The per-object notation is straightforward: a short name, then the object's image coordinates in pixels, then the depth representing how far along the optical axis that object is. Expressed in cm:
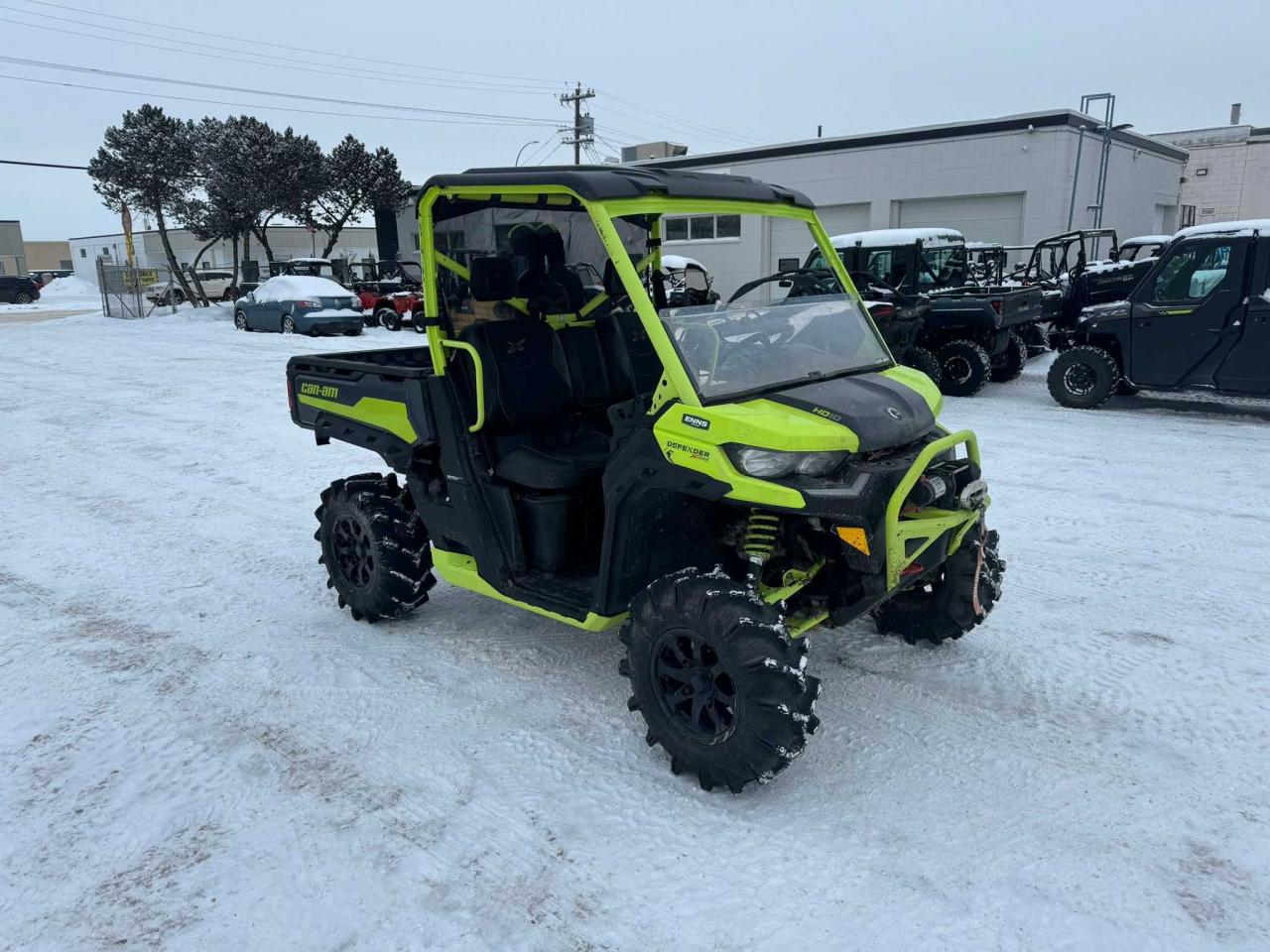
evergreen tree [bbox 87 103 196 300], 3038
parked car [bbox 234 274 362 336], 2052
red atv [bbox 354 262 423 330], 2217
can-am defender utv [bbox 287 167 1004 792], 313
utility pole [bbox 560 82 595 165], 3447
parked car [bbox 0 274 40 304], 4103
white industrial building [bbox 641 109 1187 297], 2202
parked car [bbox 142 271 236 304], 2931
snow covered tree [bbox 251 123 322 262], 2944
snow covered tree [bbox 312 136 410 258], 3250
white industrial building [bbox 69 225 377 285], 5644
